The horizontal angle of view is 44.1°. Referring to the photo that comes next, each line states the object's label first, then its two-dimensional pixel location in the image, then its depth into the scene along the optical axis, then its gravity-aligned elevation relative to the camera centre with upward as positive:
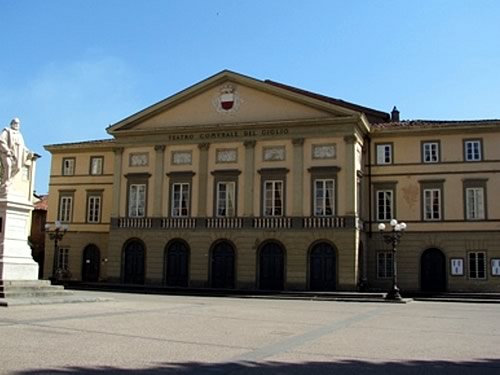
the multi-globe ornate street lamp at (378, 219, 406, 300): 29.97 +1.28
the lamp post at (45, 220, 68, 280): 36.71 +1.89
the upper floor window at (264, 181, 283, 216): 36.28 +4.00
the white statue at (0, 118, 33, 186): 20.03 +3.56
